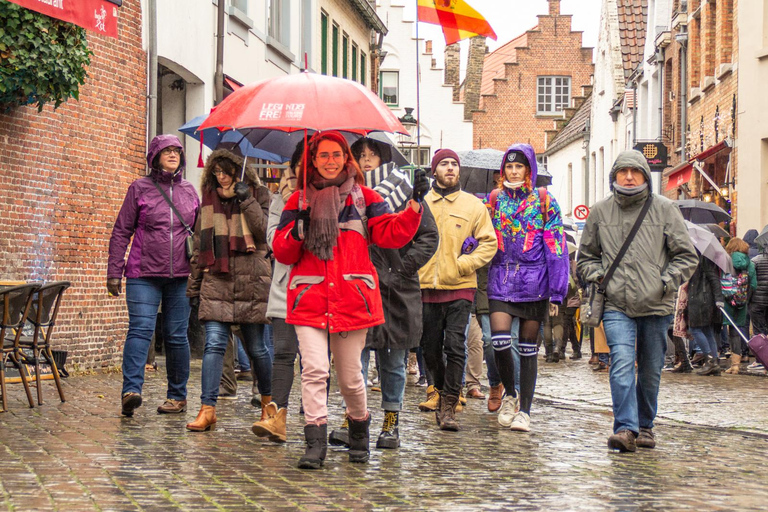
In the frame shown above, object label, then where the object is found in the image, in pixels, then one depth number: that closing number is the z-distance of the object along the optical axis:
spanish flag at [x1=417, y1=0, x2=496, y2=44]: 17.66
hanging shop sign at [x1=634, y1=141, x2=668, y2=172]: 28.70
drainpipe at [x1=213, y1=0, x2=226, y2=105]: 18.88
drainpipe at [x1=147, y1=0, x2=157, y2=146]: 15.77
